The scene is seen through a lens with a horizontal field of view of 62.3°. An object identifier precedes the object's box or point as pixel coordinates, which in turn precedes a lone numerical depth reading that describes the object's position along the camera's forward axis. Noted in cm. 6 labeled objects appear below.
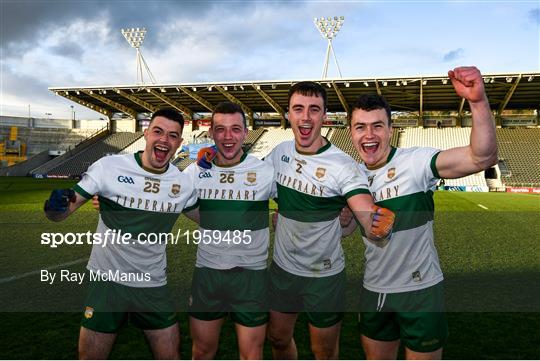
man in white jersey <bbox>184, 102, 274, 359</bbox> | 314
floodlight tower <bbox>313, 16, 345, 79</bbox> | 4197
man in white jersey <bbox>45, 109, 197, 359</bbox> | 304
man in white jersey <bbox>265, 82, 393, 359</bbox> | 316
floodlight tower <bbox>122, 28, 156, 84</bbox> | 4628
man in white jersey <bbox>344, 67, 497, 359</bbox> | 274
